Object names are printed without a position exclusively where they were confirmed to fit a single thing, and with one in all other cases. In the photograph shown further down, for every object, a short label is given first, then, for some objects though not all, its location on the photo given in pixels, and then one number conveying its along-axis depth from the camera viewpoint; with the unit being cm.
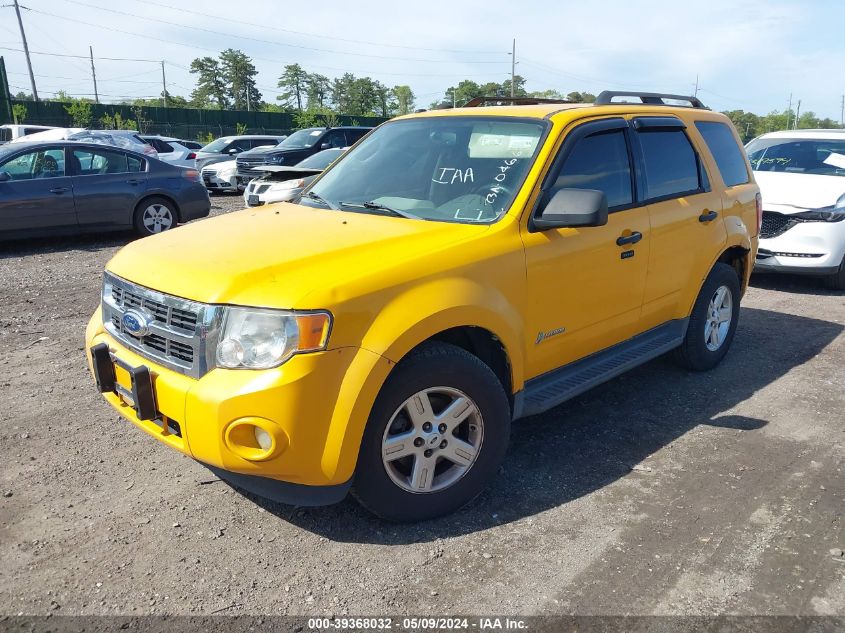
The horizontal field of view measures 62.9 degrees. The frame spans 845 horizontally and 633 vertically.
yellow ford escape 269
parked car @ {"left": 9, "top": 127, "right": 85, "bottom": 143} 1640
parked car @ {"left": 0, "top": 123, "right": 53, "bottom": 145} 1923
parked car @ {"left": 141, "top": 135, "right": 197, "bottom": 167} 1944
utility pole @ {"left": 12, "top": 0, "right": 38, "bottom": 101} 5308
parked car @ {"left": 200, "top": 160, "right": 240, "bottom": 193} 1719
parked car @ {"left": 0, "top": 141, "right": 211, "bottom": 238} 925
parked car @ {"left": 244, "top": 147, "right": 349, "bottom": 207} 1071
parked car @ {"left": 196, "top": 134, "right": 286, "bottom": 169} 2088
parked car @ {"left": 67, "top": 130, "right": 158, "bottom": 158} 1705
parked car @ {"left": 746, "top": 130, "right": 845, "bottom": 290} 764
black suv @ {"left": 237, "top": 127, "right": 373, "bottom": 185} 1670
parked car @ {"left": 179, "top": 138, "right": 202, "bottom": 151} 2479
